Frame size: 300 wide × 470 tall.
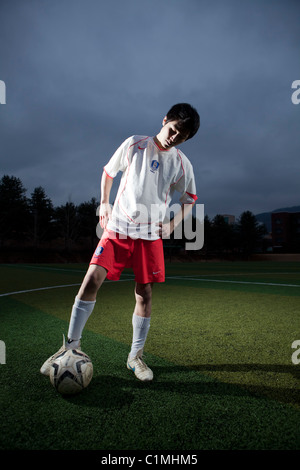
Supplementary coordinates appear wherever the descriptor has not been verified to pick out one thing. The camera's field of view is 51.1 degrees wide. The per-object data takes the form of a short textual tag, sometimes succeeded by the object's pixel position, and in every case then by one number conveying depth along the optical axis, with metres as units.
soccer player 2.46
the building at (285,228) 91.94
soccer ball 2.16
